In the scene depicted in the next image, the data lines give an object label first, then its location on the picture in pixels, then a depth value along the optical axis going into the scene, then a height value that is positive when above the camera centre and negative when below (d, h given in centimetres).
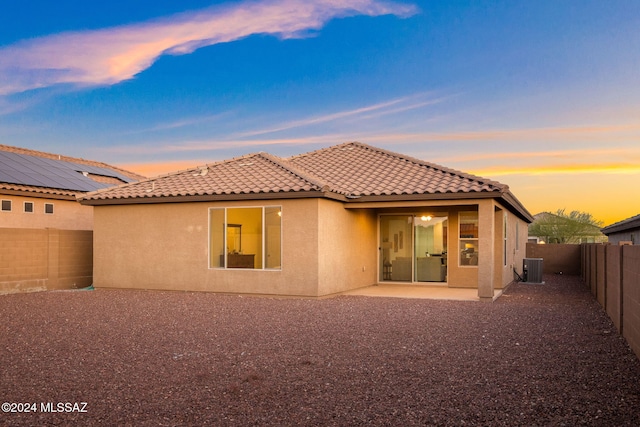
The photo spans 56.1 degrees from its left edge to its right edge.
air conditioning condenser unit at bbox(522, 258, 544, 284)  2273 -155
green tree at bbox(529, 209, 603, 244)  5278 +8
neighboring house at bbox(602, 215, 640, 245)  2066 -1
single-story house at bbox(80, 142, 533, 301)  1530 +9
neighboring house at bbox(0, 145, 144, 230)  1983 +136
